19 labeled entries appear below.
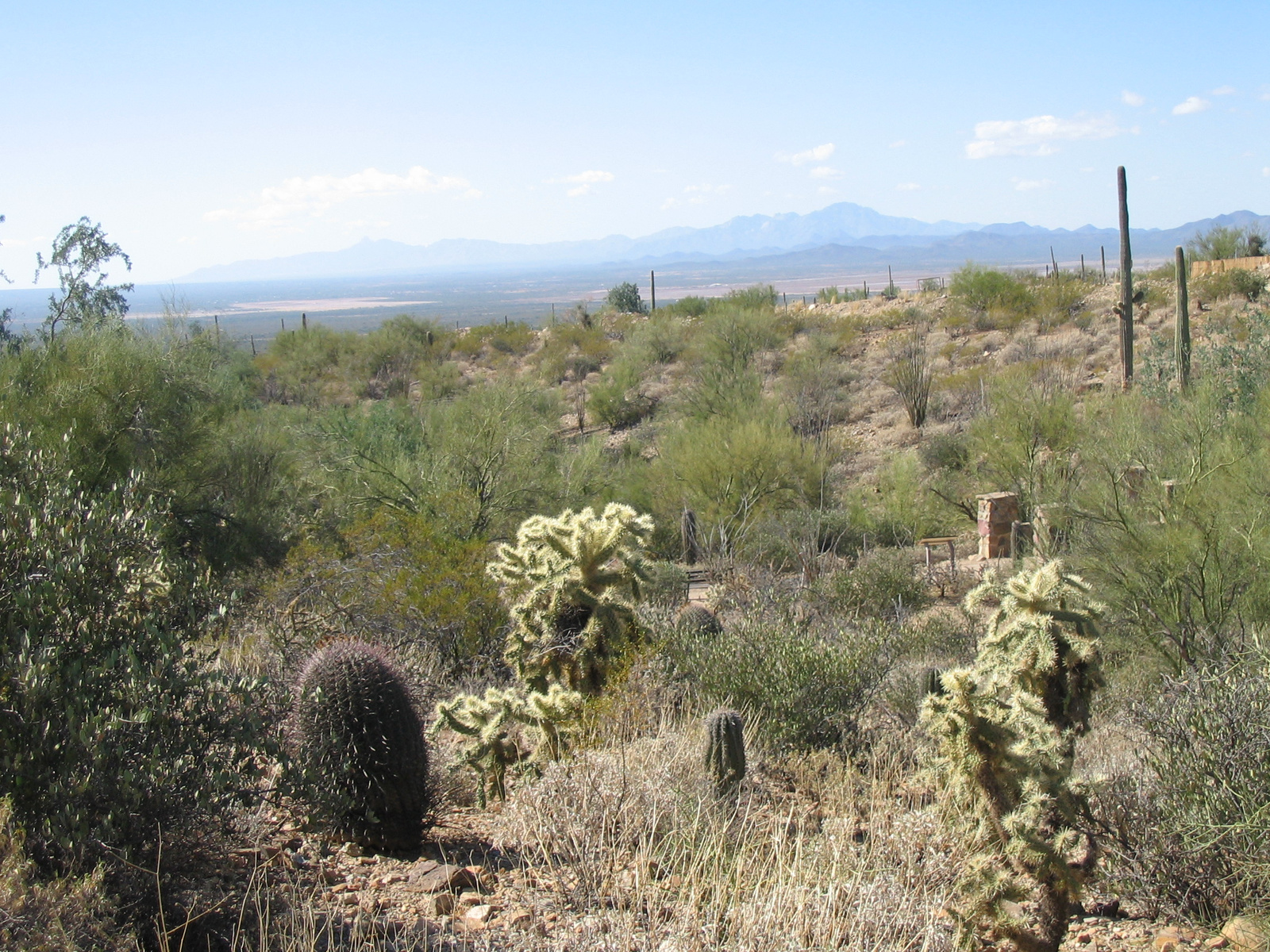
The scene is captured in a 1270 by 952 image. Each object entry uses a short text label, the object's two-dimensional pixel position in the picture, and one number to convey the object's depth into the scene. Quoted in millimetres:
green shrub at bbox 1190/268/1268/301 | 29703
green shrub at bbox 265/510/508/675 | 8023
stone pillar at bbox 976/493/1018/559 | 13242
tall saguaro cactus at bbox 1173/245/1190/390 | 16062
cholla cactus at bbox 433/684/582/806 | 4812
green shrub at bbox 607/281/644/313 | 51094
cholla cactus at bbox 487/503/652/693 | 4832
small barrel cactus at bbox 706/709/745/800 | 4695
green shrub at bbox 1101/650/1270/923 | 3900
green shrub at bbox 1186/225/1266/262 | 36312
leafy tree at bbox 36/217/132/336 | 21250
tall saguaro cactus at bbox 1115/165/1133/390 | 19766
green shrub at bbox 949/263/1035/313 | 34750
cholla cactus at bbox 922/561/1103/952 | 3436
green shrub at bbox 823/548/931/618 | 11766
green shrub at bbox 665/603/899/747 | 5965
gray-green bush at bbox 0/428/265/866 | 3182
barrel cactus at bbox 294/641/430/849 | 4359
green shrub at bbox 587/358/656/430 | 28141
